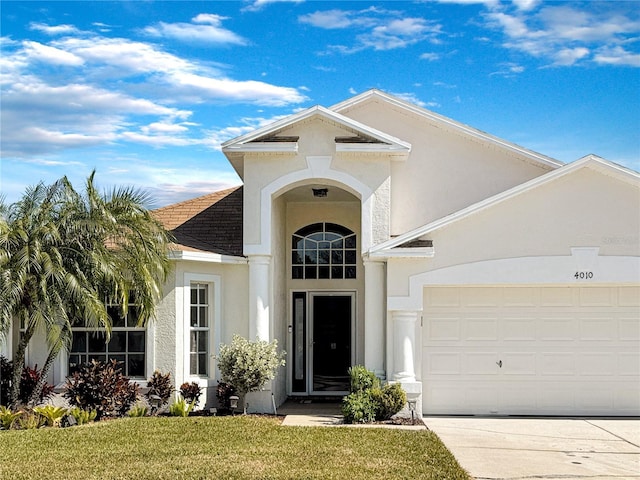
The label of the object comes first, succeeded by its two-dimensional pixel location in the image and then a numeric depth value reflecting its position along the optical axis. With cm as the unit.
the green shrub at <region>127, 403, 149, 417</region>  1448
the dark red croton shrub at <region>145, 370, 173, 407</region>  1478
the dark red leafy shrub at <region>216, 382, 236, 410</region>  1522
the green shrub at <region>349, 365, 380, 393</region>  1468
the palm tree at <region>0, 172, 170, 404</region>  1350
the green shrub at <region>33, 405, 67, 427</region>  1356
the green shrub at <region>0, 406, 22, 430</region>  1328
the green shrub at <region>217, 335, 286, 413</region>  1491
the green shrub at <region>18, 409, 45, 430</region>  1332
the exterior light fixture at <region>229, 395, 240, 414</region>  1486
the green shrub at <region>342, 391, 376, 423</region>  1406
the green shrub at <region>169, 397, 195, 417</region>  1455
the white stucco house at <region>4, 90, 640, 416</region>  1466
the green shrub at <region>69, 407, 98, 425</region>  1377
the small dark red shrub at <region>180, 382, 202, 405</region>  1509
